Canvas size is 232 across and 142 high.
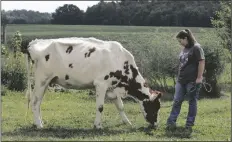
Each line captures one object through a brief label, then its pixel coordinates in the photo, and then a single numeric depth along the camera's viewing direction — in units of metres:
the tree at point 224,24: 27.67
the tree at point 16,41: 25.97
